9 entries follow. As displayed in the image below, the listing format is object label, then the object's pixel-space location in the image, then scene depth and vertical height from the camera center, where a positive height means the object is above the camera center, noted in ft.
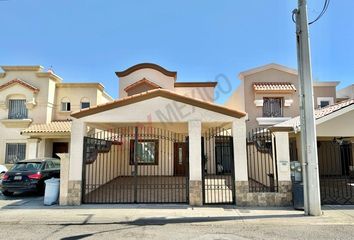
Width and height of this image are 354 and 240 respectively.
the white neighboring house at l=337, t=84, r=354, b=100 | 76.97 +17.96
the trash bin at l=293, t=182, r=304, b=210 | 28.35 -4.42
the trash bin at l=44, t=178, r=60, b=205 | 31.35 -4.27
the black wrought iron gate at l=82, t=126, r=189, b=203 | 34.40 -2.58
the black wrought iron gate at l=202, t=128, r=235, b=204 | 31.39 -3.68
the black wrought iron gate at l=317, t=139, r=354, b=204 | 52.16 -1.89
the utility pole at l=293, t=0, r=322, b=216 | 26.22 +3.34
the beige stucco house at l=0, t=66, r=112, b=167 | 60.43 +11.36
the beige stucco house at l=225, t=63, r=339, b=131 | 60.59 +13.42
